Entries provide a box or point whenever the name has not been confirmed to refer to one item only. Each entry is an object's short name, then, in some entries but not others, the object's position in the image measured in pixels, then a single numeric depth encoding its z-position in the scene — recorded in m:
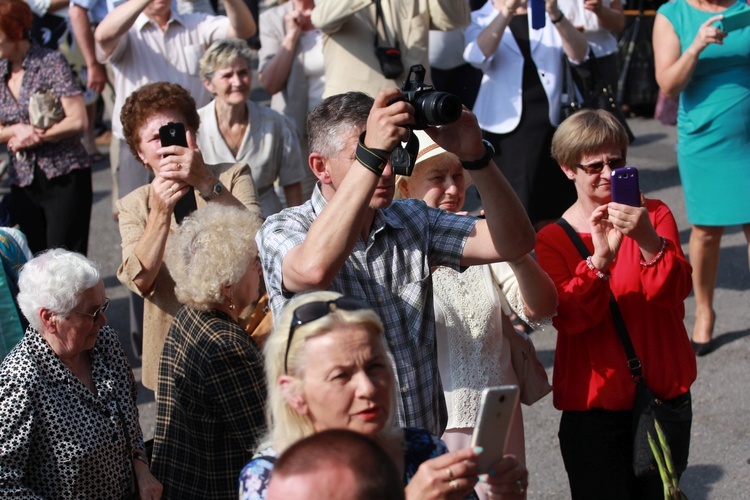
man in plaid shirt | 5.33
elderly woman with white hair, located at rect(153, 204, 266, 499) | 6.41
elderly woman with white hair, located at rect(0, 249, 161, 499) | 6.38
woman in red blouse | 6.87
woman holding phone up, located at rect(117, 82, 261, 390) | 8.41
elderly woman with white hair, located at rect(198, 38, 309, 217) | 10.73
